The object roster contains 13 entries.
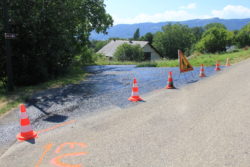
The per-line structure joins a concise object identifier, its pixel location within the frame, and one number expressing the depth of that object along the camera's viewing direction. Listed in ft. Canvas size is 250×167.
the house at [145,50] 248.73
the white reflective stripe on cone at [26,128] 17.92
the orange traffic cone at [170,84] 33.74
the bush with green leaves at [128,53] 182.80
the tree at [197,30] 528.67
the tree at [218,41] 159.22
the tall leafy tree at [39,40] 40.47
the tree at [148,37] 398.79
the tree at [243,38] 166.30
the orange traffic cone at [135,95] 27.86
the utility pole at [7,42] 32.81
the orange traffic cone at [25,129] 17.79
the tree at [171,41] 321.52
